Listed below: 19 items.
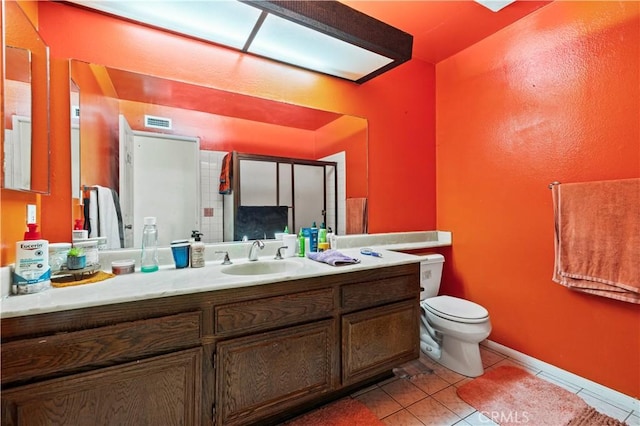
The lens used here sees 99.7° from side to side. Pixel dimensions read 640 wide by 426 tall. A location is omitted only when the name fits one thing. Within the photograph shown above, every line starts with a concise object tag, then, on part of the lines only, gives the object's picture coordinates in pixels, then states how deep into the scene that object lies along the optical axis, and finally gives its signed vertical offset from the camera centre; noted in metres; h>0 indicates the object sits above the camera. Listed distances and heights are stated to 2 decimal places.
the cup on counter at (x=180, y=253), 1.41 -0.20
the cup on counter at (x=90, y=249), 1.26 -0.15
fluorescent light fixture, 1.33 +1.03
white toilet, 1.70 -0.77
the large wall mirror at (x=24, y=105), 1.02 +0.46
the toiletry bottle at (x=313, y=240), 1.86 -0.18
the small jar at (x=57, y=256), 1.21 -0.17
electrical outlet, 1.15 +0.02
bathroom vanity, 0.87 -0.52
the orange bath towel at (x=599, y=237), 1.43 -0.15
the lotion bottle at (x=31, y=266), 0.99 -0.18
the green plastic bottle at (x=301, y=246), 1.77 -0.21
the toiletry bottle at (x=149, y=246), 1.36 -0.16
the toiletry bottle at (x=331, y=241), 1.98 -0.20
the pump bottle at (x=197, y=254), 1.43 -0.21
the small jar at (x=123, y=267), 1.29 -0.24
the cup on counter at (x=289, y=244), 1.76 -0.19
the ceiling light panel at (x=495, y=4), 1.61 +1.27
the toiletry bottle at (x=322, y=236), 1.88 -0.15
